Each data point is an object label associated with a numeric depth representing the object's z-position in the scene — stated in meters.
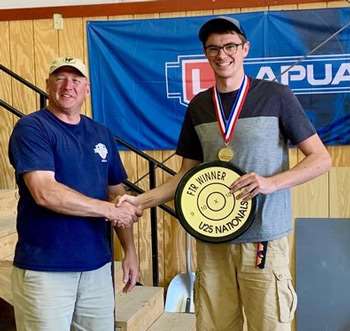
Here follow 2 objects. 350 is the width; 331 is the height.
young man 1.85
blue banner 4.01
